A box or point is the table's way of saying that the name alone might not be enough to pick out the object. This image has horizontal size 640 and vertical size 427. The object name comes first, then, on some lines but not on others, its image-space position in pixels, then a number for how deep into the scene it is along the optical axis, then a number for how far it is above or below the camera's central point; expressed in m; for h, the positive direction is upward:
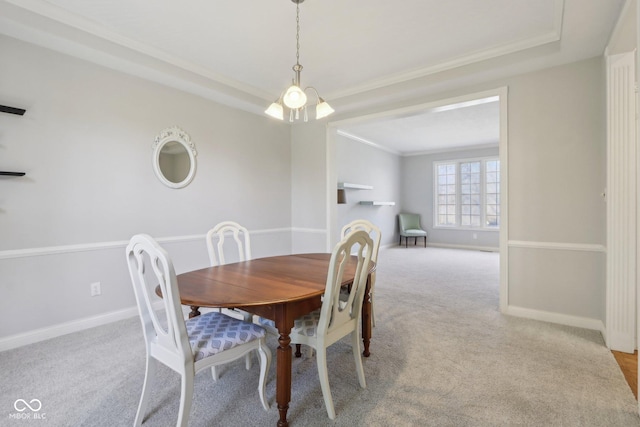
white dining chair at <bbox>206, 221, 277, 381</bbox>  2.16 -0.31
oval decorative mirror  3.12 +0.61
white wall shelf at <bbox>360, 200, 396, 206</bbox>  6.48 +0.21
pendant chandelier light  2.03 +0.81
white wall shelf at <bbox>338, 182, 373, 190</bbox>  5.60 +0.54
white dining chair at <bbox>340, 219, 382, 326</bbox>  2.41 -0.15
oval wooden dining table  1.42 -0.41
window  7.12 +0.47
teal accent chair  7.54 -0.39
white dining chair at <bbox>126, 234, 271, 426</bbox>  1.28 -0.62
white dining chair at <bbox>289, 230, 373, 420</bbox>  1.52 -0.60
